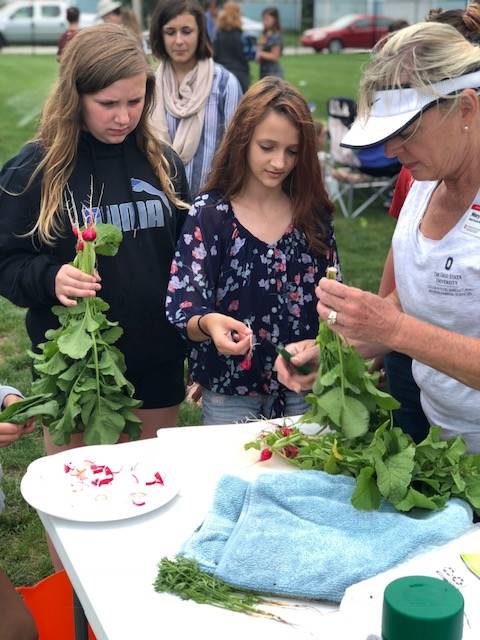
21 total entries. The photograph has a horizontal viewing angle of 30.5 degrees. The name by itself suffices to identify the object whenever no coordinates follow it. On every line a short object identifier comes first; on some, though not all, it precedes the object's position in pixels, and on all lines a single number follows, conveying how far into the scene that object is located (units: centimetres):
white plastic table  156
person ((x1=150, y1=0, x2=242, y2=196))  458
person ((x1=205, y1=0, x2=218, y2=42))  1174
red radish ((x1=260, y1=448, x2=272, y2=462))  215
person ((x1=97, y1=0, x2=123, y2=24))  874
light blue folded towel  165
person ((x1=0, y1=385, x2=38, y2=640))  208
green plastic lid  114
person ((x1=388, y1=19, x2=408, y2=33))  792
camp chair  820
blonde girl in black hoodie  256
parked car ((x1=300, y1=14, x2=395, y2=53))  2531
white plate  192
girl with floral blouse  260
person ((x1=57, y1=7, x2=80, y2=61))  1075
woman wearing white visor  187
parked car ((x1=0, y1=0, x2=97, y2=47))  2427
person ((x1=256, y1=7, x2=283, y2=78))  1166
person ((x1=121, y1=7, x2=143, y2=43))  802
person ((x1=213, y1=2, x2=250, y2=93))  973
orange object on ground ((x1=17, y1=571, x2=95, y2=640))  243
